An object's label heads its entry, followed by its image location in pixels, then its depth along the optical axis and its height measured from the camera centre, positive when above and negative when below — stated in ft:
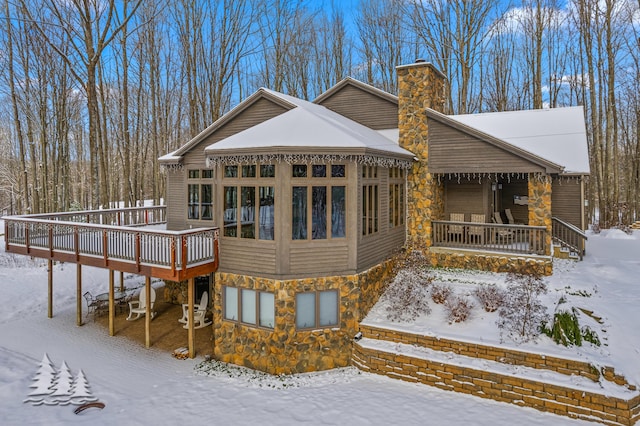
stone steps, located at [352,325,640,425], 22.61 -10.91
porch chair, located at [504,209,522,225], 48.81 -1.72
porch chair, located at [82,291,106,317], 44.14 -11.28
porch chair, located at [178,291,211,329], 39.88 -11.05
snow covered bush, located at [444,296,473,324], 29.89 -8.15
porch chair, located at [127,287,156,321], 41.68 -11.02
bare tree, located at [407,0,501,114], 77.10 +34.79
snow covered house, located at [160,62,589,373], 30.76 +0.29
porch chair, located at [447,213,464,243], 42.68 -3.20
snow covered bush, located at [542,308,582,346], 25.68 -8.49
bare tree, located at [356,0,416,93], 89.81 +37.30
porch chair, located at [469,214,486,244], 41.09 -2.88
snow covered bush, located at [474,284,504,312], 30.71 -7.47
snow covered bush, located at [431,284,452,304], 32.94 -7.59
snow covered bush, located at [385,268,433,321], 31.78 -7.86
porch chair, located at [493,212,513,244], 40.86 -3.13
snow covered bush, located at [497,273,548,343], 27.22 -7.94
